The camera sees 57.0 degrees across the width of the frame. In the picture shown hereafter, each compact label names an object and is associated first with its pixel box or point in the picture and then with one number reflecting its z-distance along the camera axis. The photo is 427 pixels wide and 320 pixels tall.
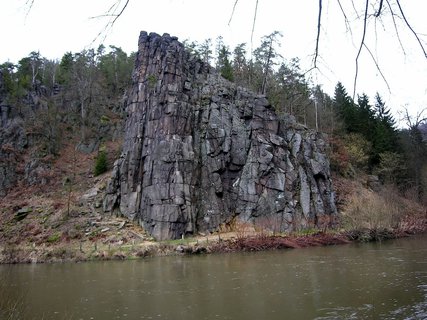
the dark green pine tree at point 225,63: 53.33
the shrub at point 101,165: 42.66
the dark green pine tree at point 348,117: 58.06
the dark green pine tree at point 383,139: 54.86
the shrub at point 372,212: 31.72
